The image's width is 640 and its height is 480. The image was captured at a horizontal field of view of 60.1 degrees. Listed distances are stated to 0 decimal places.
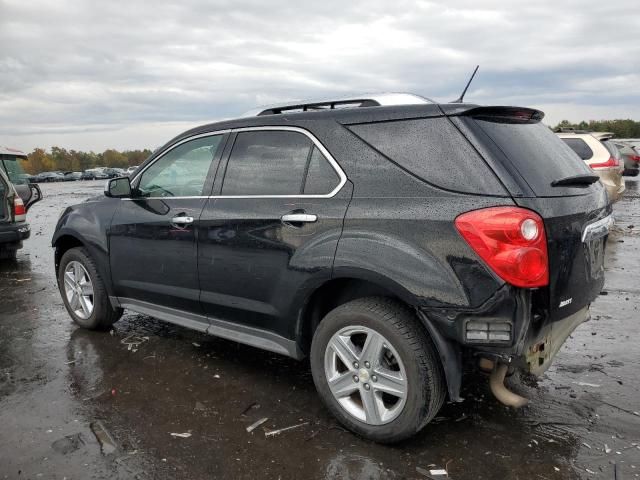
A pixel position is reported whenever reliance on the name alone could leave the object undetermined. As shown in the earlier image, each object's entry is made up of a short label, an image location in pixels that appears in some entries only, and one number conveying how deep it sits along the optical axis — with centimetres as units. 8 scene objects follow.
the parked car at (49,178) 6725
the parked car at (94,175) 7073
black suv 266
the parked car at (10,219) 811
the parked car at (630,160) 2078
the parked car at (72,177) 7039
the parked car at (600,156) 886
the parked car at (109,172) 6909
